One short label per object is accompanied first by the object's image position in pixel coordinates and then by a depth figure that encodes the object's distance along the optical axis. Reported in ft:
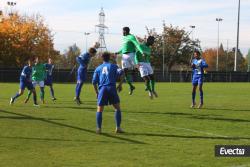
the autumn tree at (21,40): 238.48
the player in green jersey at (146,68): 60.70
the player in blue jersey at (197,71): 67.15
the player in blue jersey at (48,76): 86.24
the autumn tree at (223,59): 442.42
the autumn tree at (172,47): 317.01
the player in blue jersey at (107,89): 42.32
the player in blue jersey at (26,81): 69.97
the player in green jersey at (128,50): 57.52
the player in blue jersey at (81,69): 67.10
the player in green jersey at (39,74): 77.68
